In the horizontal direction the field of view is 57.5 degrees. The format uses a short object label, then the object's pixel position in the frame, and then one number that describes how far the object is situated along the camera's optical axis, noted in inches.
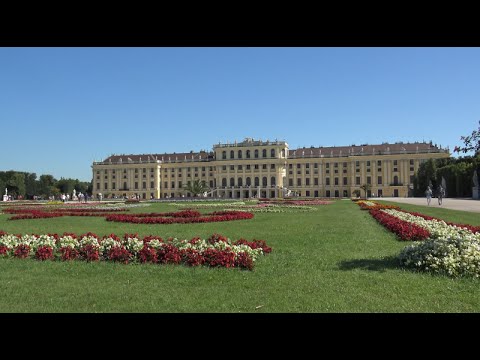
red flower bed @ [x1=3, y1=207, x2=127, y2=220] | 705.5
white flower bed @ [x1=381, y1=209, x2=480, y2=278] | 228.7
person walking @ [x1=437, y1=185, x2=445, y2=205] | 1059.7
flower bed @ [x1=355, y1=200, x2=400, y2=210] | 839.7
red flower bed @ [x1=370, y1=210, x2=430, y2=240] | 369.1
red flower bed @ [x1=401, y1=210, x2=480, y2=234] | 337.5
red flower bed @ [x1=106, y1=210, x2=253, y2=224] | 604.4
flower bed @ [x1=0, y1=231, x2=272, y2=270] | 262.2
